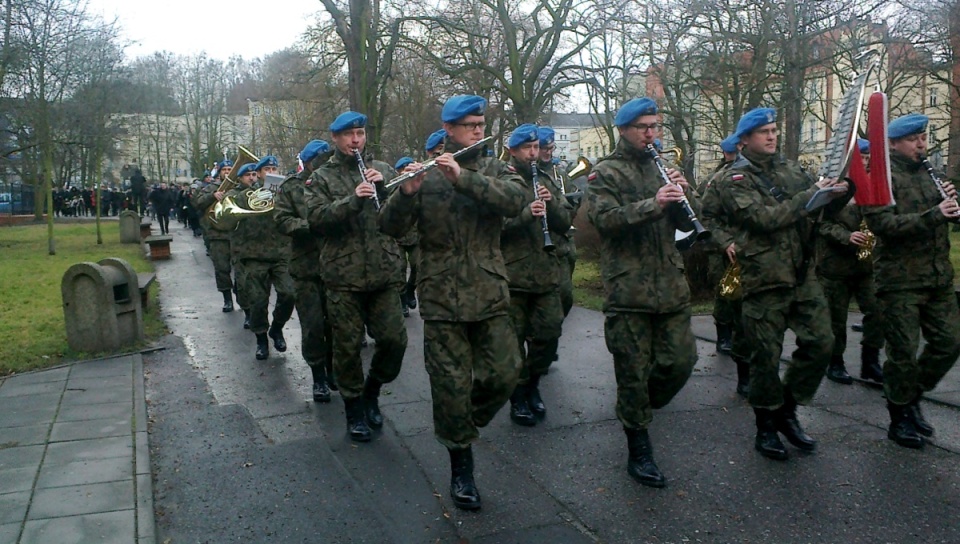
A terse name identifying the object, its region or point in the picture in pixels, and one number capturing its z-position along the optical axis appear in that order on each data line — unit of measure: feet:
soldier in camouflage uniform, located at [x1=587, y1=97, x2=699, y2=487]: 16.07
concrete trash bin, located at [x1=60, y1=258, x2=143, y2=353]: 28.73
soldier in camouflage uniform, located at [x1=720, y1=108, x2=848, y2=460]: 16.83
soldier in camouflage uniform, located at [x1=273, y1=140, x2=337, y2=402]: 22.34
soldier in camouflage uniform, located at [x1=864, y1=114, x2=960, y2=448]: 17.75
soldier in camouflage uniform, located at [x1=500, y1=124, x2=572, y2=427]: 20.71
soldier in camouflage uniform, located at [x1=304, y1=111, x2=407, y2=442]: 19.10
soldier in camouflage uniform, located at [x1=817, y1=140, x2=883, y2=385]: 23.39
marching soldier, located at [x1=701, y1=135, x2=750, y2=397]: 18.24
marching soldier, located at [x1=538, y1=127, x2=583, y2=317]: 22.75
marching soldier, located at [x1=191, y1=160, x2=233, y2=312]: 40.83
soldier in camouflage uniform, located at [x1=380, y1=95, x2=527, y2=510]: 15.14
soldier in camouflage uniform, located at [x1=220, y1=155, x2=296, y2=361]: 28.89
